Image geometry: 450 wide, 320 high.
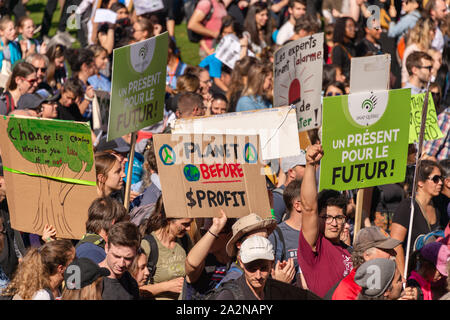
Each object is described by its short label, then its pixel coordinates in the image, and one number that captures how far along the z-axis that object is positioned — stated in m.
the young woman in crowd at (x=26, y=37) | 25.14
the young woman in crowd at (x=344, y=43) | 24.81
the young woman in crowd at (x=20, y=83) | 18.95
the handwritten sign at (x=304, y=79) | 14.19
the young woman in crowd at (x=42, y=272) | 10.19
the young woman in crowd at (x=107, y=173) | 13.48
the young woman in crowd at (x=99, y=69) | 22.30
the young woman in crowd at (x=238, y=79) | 20.83
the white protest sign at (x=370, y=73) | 13.41
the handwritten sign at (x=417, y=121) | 16.55
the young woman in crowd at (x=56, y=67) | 23.54
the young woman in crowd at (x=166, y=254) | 11.52
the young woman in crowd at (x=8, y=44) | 24.23
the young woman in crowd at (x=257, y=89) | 19.61
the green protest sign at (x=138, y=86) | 13.37
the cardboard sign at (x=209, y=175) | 11.54
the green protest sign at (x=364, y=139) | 12.95
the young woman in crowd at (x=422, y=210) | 13.85
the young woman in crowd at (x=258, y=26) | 26.95
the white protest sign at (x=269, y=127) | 12.90
